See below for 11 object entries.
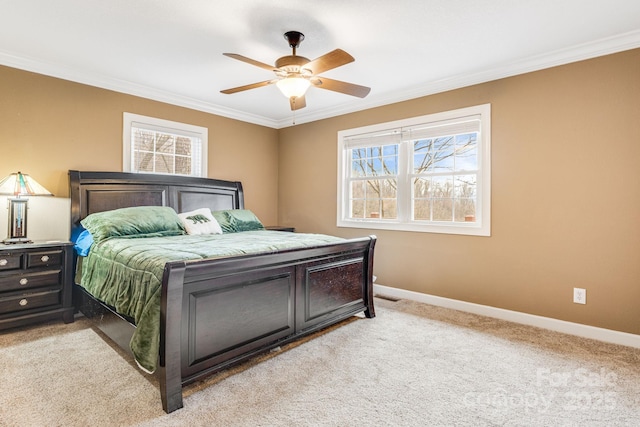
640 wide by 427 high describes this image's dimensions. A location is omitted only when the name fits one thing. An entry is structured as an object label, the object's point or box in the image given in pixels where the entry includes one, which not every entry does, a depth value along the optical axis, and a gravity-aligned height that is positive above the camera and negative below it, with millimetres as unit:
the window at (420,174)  3564 +451
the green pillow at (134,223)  2996 -124
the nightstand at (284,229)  4790 -260
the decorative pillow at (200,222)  3590 -133
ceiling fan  2352 +1046
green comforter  1894 -370
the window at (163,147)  3935 +805
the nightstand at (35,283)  2811 -646
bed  1836 -603
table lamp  2941 +85
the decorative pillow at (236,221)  4035 -130
